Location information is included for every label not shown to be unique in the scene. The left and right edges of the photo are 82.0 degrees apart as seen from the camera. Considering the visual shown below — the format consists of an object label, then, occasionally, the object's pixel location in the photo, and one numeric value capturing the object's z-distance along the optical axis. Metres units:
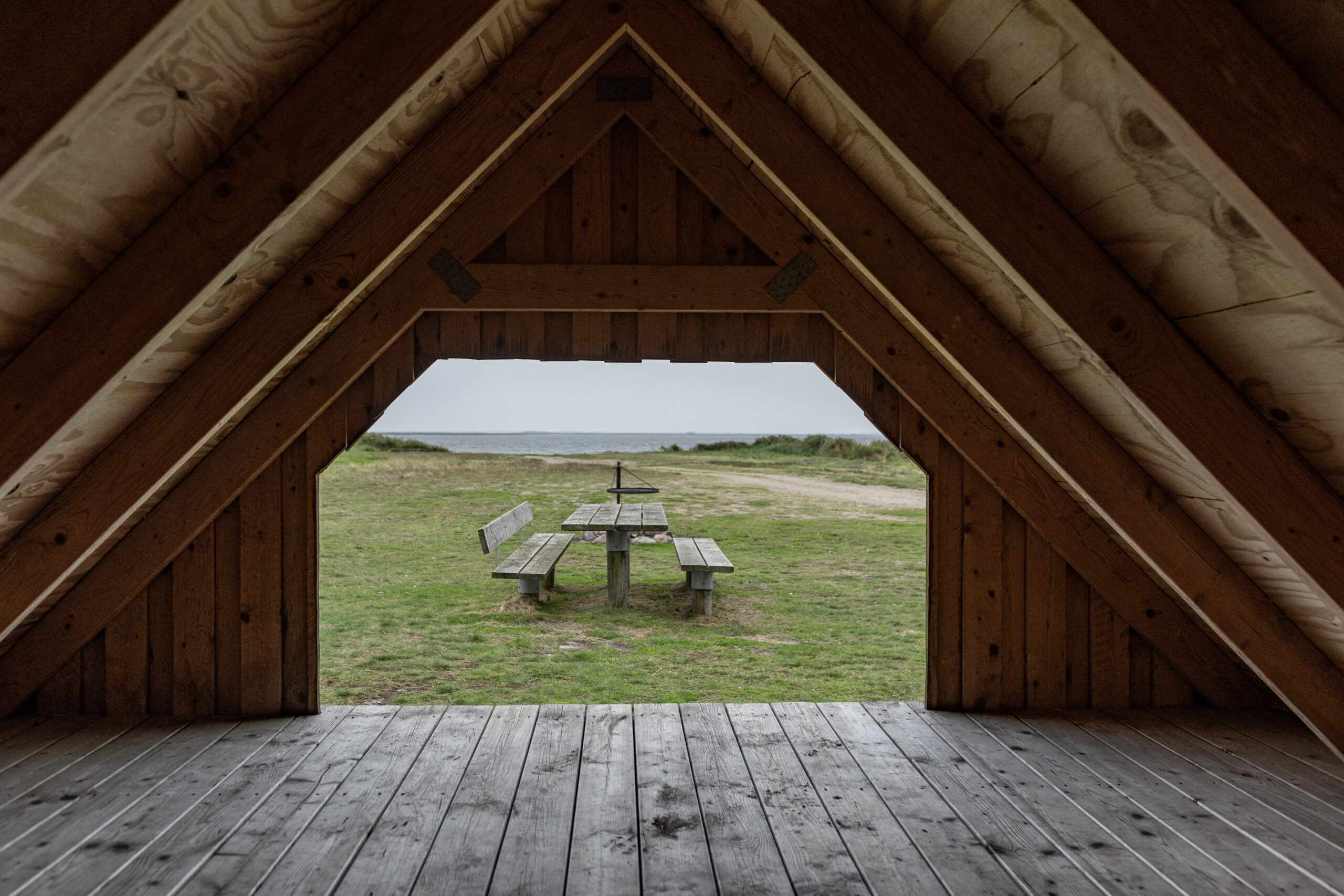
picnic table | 5.30
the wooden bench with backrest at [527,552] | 4.95
